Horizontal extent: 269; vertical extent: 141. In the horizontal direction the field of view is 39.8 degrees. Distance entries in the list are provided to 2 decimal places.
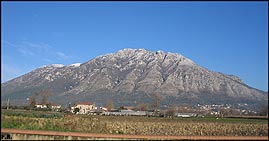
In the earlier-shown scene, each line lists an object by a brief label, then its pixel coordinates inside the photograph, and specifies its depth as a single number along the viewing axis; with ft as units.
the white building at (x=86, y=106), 575.38
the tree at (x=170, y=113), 446.28
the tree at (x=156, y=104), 565.90
